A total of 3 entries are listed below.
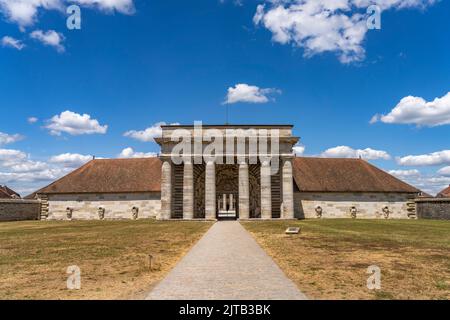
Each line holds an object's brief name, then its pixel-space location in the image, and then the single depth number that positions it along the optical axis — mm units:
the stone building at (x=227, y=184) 34500
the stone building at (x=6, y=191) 49188
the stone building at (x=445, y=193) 52328
